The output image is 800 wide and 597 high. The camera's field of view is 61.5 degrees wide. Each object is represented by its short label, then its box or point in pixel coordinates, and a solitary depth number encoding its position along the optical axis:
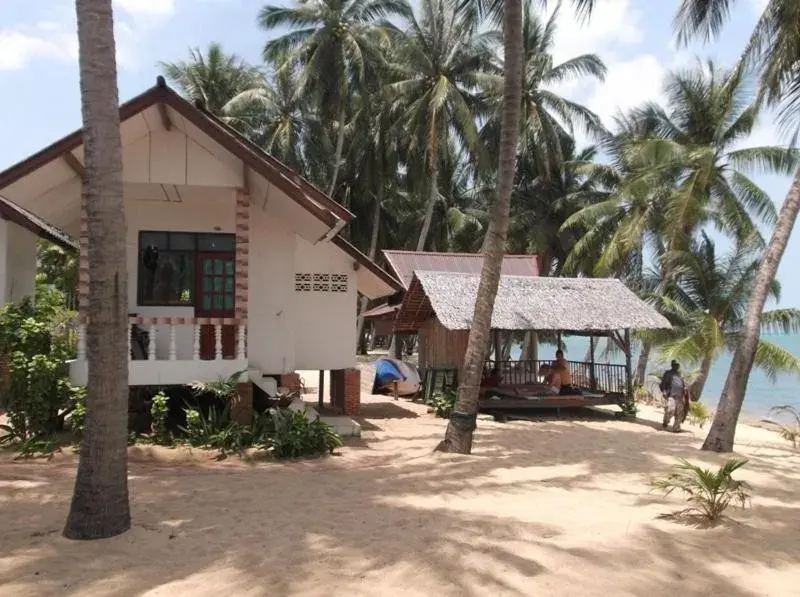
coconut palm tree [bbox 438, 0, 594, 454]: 9.41
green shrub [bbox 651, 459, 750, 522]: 5.98
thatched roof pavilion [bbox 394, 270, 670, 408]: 15.41
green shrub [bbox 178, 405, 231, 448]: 9.49
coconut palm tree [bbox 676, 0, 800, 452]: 10.48
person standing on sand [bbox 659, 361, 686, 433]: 14.32
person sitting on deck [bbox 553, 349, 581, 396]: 16.67
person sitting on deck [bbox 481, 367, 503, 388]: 16.33
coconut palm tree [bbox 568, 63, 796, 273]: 21.39
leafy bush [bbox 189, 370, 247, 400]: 9.70
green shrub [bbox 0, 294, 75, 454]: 9.09
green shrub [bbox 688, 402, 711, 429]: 16.39
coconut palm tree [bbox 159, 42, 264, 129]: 32.66
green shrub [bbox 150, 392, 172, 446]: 9.47
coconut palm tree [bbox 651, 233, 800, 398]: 19.45
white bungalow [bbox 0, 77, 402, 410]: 9.72
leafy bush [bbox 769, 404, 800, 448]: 13.40
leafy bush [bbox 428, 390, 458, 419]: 15.16
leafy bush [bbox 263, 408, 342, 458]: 9.23
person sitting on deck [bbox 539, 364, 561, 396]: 16.33
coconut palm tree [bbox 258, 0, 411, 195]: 27.44
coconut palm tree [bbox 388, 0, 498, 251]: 27.53
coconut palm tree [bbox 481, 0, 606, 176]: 30.27
